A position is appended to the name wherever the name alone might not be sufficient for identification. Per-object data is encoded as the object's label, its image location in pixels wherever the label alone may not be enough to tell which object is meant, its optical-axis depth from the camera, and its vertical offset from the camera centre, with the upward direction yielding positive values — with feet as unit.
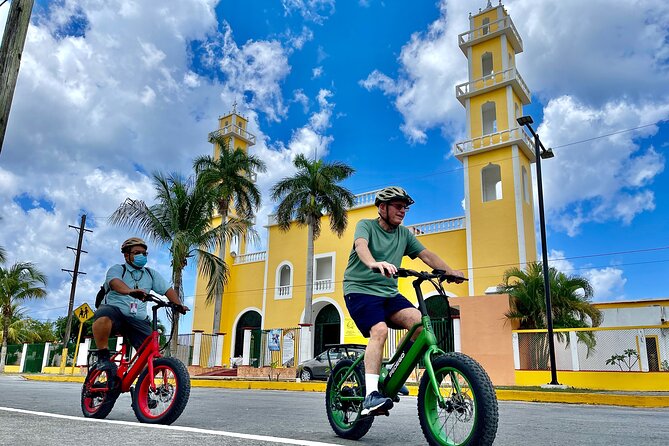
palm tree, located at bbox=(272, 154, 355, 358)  91.50 +27.08
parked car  67.56 -0.14
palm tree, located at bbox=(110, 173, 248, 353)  73.46 +18.52
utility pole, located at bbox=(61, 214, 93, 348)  96.99 +16.21
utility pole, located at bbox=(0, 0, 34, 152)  18.44 +10.23
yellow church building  82.53 +21.44
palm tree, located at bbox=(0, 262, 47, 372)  109.70 +13.94
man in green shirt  11.46 +1.86
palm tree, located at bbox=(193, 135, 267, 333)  98.94 +31.79
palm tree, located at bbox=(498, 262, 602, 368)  55.83 +7.09
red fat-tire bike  14.40 -0.52
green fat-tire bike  9.36 -0.37
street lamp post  46.42 +11.97
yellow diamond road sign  69.26 +6.09
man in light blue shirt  15.90 +1.75
